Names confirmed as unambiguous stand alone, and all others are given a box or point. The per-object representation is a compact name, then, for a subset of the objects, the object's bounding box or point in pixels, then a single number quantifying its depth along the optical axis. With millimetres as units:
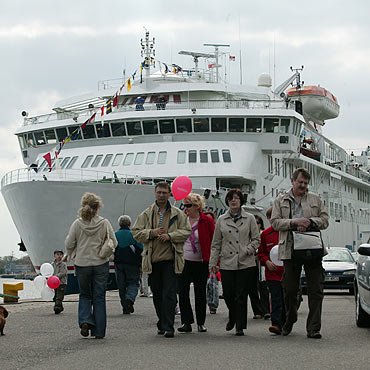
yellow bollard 22111
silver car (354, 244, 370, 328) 12695
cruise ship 31651
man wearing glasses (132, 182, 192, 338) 12637
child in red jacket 13147
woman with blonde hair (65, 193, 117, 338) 12568
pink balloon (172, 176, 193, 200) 15872
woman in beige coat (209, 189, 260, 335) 12962
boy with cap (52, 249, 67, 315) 17692
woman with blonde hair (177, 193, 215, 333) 13460
